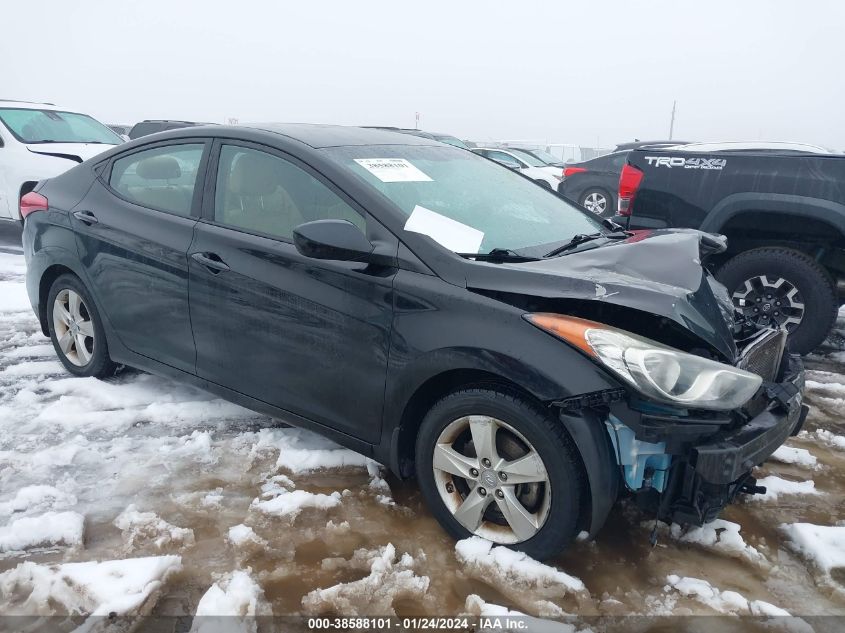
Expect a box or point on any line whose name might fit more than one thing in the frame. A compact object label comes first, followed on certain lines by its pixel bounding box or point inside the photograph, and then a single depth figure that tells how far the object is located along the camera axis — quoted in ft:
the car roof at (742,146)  18.12
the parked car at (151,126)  42.68
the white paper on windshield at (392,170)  9.25
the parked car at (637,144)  41.46
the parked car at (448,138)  48.12
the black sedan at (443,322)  7.04
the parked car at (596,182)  34.27
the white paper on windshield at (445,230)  8.35
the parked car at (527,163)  47.09
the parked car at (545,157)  56.85
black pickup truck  14.46
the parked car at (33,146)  24.89
